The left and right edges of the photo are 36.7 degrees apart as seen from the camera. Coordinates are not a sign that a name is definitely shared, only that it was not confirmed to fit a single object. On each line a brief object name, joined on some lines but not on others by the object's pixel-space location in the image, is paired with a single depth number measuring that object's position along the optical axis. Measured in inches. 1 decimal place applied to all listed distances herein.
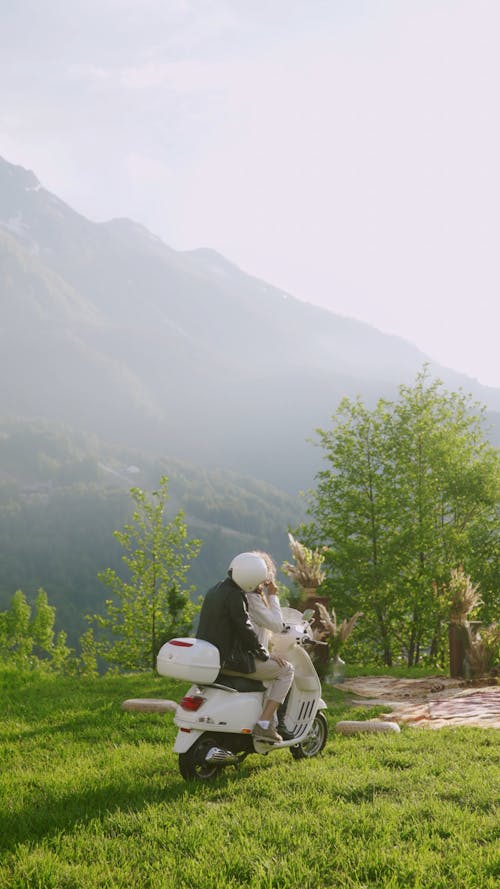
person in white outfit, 248.2
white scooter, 229.3
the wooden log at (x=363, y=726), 316.5
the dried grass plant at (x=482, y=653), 564.4
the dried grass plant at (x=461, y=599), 590.9
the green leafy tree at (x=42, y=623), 2482.9
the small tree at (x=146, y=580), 997.8
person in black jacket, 237.5
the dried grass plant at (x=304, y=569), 559.8
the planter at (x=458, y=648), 578.6
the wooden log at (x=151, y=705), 369.4
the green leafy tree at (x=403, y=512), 946.7
